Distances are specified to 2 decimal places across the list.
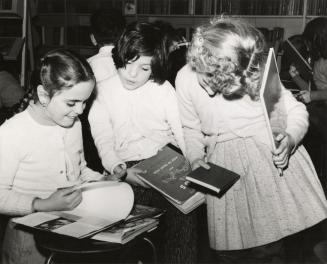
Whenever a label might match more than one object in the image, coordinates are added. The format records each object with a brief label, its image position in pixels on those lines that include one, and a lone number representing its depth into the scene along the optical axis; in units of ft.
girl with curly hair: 4.78
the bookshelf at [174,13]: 13.80
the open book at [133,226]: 4.00
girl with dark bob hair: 5.35
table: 4.09
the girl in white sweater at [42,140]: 4.42
